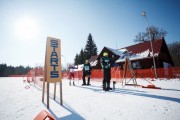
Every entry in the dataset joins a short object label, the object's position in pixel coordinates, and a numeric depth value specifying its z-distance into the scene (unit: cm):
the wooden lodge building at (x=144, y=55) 2636
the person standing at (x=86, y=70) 1195
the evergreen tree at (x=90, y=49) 5818
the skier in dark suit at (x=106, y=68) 765
